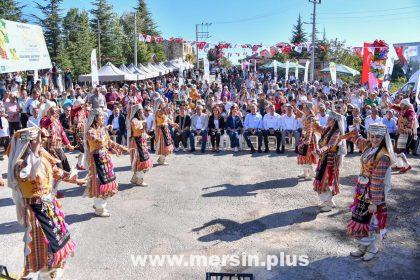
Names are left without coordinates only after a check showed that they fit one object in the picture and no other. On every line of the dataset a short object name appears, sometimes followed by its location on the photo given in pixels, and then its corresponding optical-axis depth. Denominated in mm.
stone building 73125
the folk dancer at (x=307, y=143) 8531
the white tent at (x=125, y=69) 25938
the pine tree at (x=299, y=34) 56125
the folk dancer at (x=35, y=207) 4422
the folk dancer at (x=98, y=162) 6672
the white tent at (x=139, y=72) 26784
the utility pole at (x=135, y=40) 27375
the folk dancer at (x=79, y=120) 9242
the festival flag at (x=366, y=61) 16766
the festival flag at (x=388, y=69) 16091
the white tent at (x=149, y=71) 29781
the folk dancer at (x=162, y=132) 10133
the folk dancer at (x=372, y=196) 5266
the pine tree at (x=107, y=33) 42625
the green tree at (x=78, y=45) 37344
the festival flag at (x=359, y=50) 23316
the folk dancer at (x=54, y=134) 7695
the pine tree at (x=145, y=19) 57906
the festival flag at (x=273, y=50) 25750
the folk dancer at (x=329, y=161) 7074
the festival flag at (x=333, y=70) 21698
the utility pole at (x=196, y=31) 51300
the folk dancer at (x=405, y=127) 10672
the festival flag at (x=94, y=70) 15672
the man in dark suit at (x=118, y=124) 12945
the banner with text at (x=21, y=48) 15523
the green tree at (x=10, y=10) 32312
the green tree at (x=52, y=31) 36688
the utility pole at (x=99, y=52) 39072
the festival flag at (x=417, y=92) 12080
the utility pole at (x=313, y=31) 27391
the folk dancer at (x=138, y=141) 8489
